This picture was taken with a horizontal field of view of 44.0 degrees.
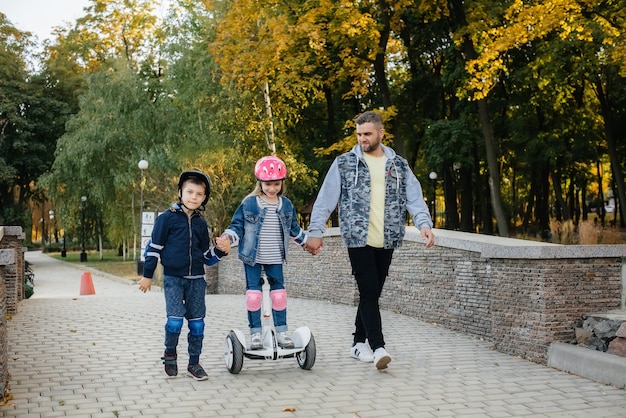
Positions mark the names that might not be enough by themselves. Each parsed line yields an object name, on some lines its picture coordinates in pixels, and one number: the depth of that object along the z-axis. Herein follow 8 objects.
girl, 6.57
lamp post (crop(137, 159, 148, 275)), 30.53
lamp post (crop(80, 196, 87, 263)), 39.69
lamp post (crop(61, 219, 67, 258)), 61.91
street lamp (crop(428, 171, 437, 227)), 38.40
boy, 6.24
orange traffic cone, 19.81
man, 6.64
